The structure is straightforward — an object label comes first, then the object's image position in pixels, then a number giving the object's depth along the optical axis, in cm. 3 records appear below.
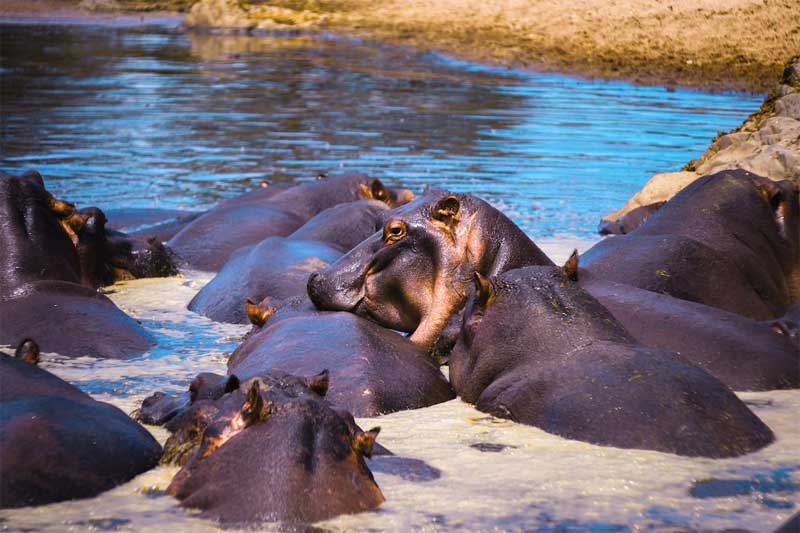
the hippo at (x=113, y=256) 1493
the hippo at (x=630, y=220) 1912
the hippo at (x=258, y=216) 1719
